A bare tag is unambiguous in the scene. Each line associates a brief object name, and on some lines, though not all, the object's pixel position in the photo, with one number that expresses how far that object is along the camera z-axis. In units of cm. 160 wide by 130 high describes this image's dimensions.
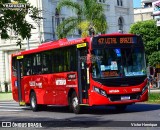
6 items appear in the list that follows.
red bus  1983
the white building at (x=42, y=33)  5207
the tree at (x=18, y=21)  1512
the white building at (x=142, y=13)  9558
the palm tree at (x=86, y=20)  4347
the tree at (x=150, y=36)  5228
